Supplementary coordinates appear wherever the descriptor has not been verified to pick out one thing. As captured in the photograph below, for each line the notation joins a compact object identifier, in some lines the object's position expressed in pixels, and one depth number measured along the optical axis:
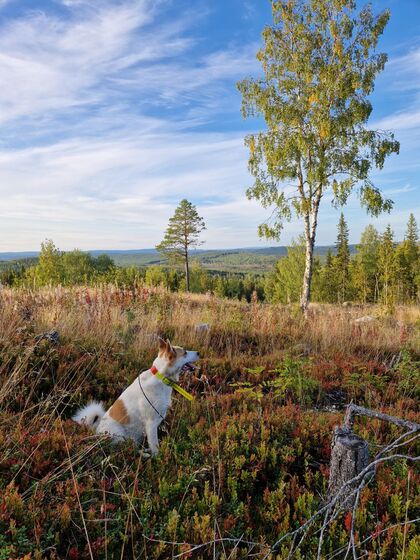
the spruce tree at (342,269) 55.00
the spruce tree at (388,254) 42.21
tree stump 2.68
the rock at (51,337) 6.11
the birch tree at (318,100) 18.20
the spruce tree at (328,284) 54.75
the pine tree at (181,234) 53.16
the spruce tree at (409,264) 50.91
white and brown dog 3.89
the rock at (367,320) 11.77
